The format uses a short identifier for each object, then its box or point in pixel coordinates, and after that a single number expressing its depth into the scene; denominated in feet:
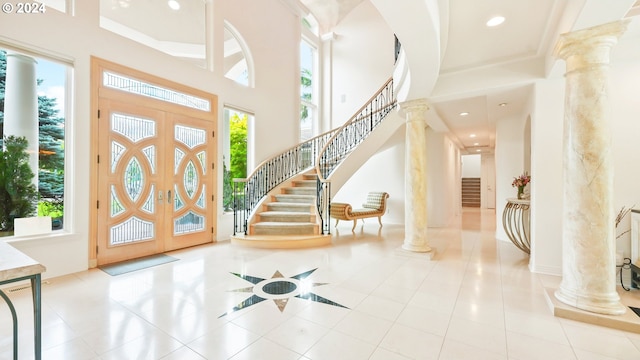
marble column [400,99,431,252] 15.44
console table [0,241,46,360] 4.19
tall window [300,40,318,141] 32.37
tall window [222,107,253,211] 20.83
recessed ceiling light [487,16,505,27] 9.55
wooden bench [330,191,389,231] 22.35
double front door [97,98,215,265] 13.82
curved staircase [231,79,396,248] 18.30
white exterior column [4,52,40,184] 11.39
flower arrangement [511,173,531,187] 16.40
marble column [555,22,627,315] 8.42
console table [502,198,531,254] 15.44
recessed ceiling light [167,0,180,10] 17.26
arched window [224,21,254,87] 21.09
